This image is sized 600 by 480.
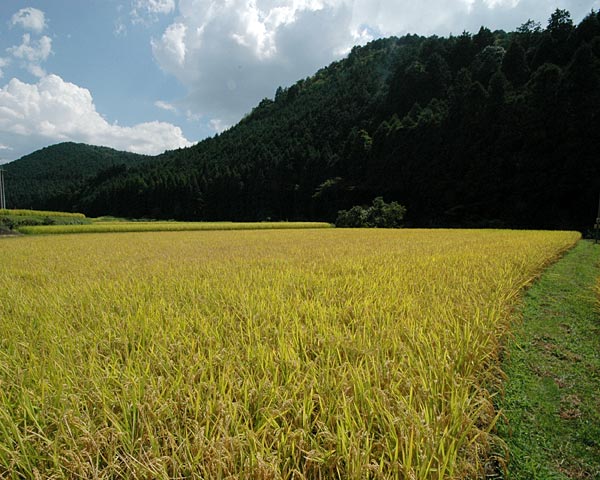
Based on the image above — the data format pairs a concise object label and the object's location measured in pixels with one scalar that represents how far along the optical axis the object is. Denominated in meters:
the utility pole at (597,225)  13.17
